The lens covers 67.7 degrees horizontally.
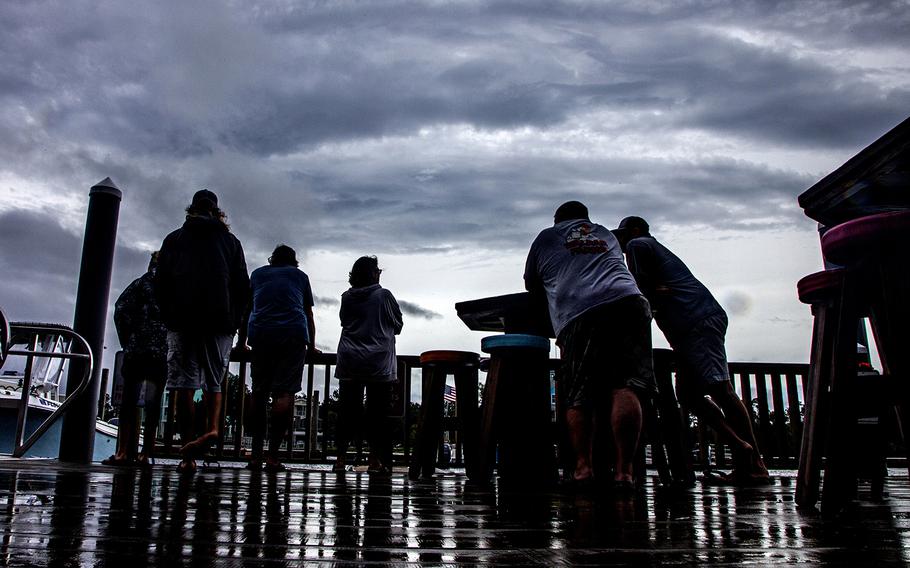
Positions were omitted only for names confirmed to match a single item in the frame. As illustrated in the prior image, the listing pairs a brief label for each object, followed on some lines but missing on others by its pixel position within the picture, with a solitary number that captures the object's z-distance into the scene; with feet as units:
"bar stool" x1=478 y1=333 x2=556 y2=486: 14.47
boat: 40.56
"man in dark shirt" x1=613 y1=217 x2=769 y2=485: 15.42
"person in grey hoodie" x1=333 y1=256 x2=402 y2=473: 19.26
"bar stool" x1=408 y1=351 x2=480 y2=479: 17.13
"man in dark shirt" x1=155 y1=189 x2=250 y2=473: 15.25
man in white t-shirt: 11.88
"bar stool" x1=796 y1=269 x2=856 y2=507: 8.51
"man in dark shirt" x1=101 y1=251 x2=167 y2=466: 17.65
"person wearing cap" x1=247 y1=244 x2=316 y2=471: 18.13
